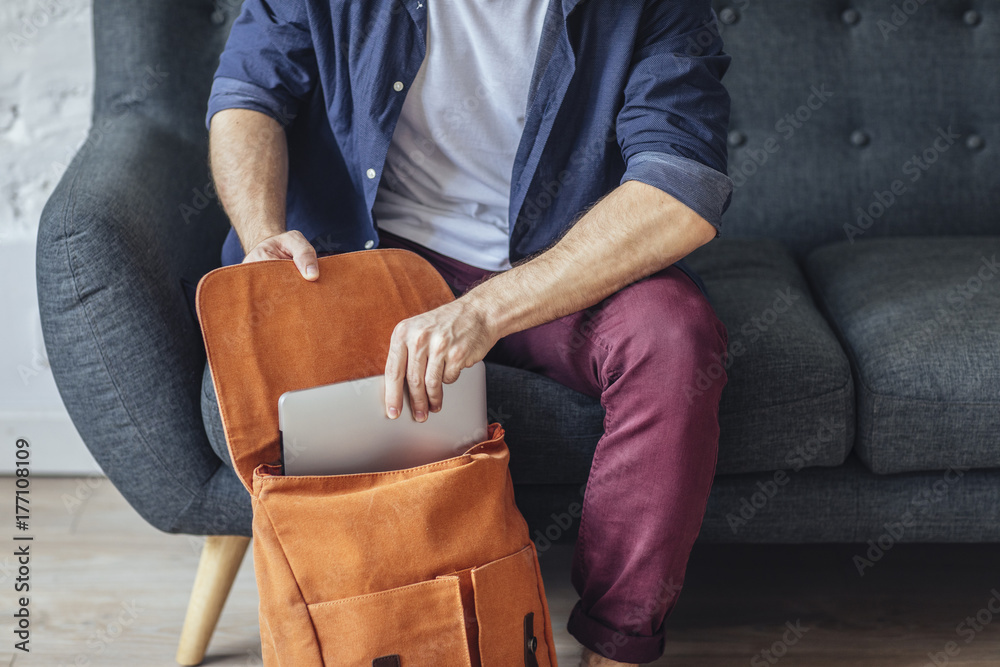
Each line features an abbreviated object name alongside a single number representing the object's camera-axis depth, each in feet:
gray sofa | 3.25
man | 2.97
